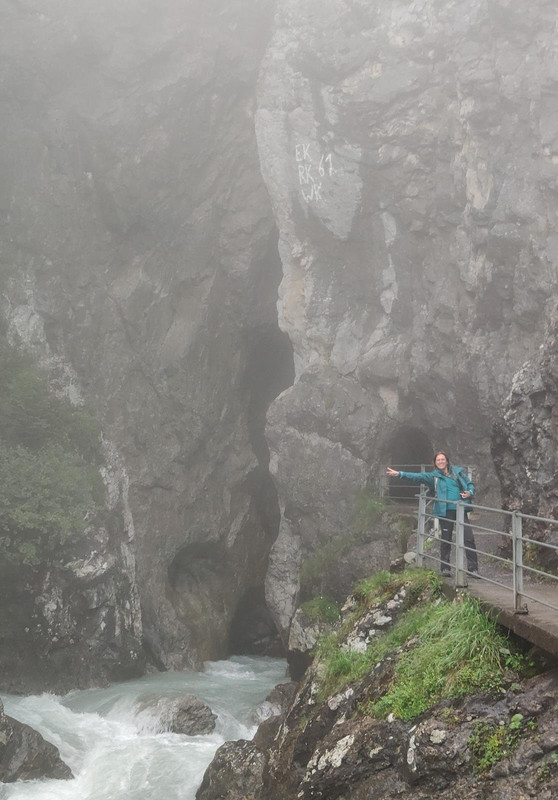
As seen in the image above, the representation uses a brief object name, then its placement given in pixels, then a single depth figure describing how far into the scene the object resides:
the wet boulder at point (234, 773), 9.35
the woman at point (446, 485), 9.25
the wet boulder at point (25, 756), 11.05
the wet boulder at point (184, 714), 13.00
